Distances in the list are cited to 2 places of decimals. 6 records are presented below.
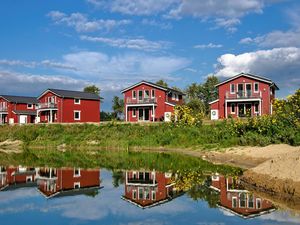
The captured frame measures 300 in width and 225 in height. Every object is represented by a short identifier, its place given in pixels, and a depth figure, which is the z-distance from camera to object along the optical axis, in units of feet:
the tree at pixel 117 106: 288.10
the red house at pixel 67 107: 218.38
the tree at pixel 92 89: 327.26
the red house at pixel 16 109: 254.47
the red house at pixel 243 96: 181.16
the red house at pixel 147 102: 197.67
